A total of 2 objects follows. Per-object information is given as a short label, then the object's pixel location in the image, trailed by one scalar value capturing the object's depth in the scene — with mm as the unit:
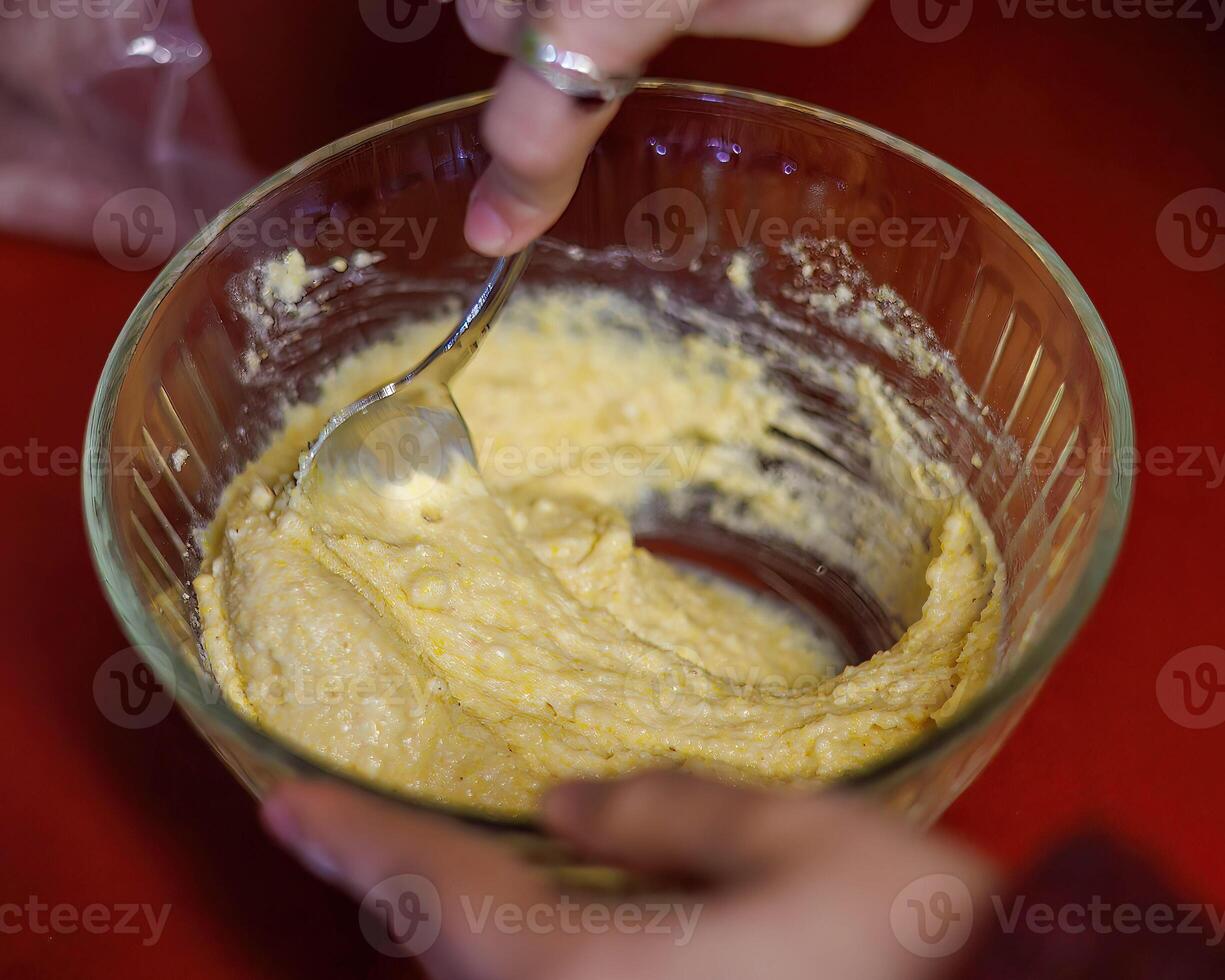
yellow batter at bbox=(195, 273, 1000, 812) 415
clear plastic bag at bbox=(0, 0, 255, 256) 520
